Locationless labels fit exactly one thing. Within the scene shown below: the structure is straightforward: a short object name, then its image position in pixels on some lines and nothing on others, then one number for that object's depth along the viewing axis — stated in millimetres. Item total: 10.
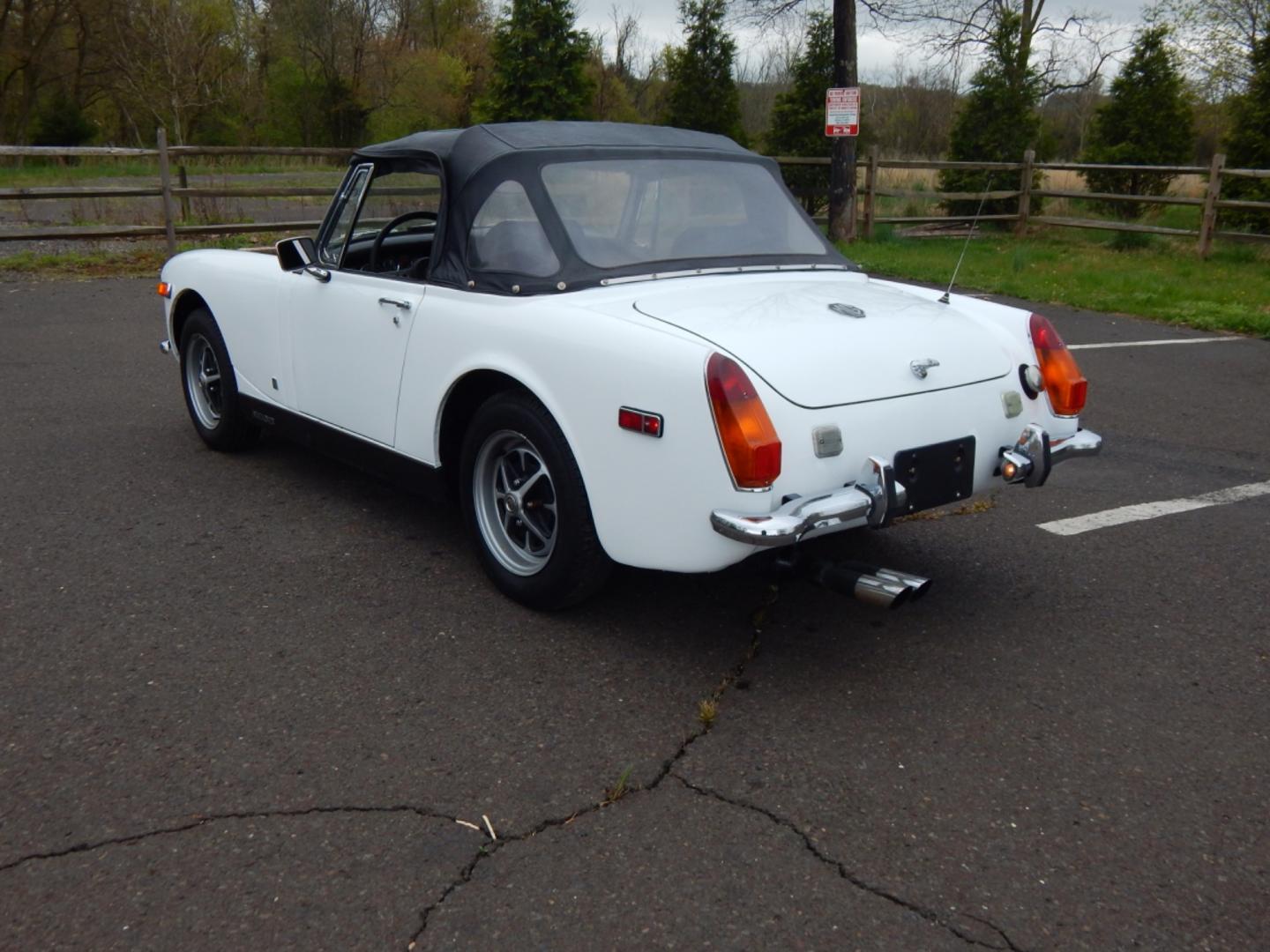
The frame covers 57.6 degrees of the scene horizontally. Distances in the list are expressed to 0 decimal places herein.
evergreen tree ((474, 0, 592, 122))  24188
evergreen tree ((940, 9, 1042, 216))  19656
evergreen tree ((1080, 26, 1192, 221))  19391
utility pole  15805
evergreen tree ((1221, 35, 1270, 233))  16366
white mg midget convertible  3188
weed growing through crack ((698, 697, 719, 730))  3146
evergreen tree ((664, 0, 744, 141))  22969
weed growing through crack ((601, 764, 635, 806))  2770
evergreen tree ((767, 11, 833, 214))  20438
